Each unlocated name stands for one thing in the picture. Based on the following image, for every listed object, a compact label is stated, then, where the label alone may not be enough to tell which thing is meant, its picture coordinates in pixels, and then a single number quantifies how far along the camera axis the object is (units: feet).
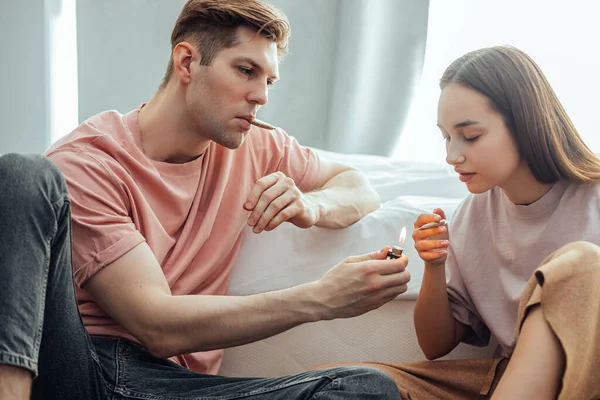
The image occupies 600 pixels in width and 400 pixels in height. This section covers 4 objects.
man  3.86
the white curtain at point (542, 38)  9.83
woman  4.69
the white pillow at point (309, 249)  5.48
